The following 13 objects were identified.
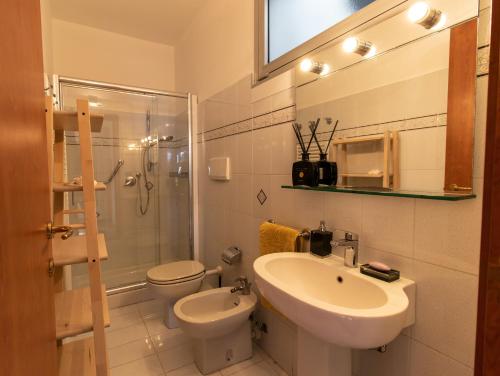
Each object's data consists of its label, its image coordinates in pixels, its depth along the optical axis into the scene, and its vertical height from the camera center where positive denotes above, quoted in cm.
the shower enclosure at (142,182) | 268 -8
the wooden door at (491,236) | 44 -10
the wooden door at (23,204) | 52 -7
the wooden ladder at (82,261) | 116 -37
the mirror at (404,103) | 88 +26
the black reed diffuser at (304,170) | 132 +2
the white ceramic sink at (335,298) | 79 -42
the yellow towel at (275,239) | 144 -35
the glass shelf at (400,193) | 85 -7
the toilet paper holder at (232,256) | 202 -58
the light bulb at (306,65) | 139 +54
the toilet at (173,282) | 196 -75
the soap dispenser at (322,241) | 129 -30
